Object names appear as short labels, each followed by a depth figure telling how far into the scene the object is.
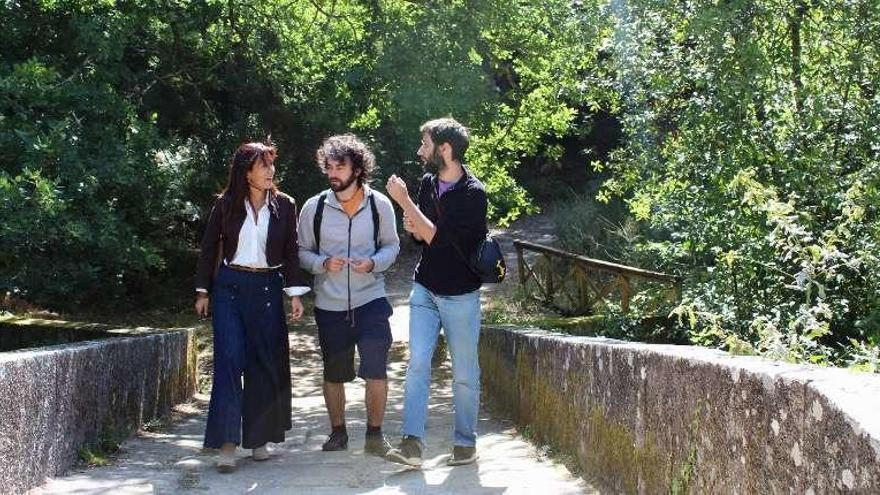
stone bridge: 2.78
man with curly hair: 6.63
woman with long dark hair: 6.34
